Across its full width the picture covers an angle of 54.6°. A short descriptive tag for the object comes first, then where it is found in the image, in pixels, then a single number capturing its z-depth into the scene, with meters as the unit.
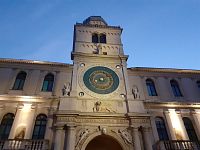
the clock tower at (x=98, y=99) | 14.89
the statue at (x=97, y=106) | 16.16
